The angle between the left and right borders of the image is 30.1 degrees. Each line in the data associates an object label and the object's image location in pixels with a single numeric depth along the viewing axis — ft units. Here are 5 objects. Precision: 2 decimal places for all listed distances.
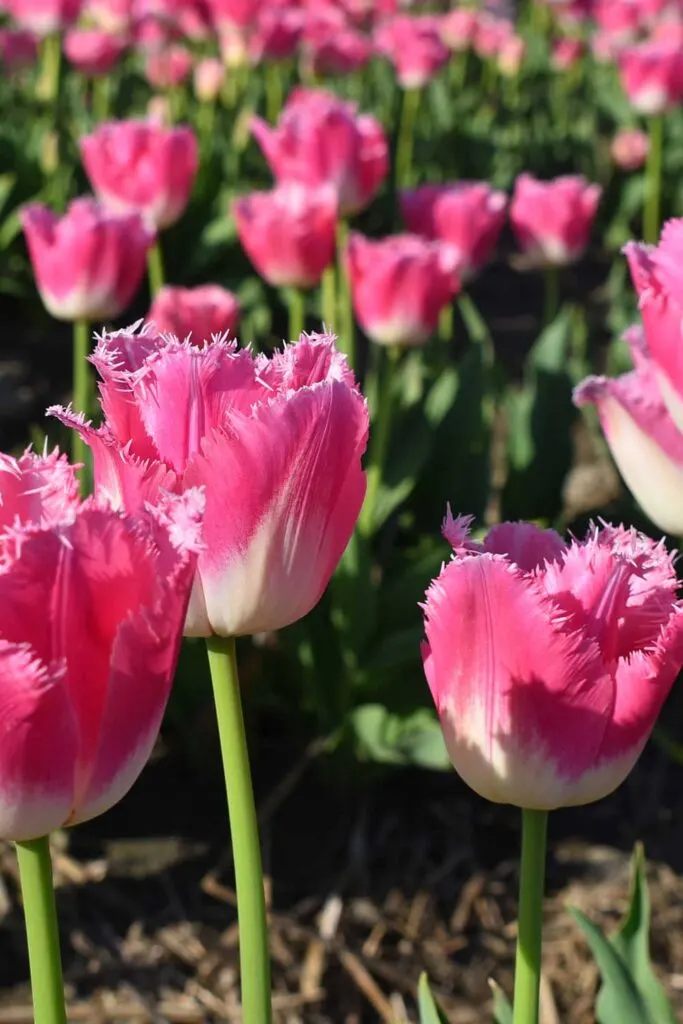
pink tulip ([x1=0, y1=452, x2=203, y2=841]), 1.51
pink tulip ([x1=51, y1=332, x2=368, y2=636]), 1.70
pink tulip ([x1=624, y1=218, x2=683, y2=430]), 2.46
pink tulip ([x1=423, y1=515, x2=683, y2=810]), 1.78
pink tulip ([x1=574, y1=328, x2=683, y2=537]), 2.73
